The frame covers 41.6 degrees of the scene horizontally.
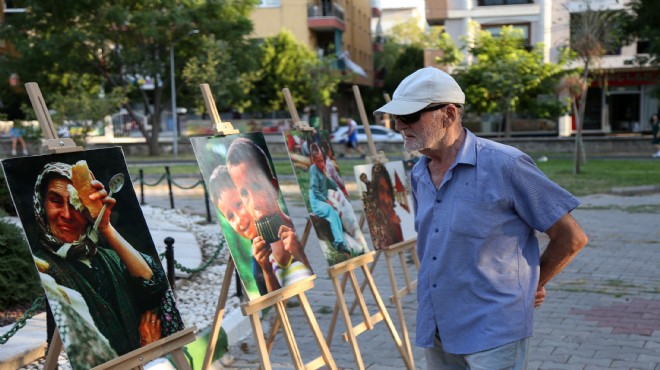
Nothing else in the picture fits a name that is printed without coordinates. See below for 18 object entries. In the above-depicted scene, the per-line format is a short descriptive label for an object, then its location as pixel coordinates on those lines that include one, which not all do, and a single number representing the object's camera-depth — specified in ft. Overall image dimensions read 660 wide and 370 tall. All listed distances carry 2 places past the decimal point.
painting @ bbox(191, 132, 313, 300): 17.21
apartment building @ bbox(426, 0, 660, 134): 136.56
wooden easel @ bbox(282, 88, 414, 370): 19.71
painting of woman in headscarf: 12.87
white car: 129.79
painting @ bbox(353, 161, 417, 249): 24.13
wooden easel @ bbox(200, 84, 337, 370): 16.49
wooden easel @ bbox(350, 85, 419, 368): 21.81
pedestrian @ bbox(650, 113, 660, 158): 104.22
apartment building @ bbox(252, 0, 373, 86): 170.30
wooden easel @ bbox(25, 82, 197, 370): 13.44
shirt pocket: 11.36
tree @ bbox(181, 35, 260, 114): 122.42
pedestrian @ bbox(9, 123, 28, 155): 110.25
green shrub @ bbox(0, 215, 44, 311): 24.07
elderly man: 11.31
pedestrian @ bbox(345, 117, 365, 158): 108.88
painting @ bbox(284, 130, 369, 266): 21.31
